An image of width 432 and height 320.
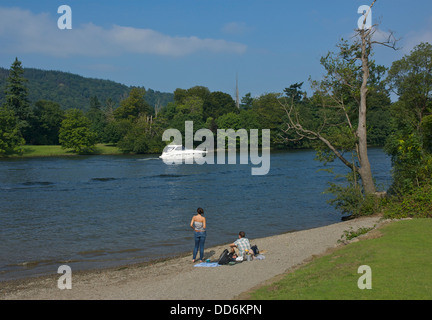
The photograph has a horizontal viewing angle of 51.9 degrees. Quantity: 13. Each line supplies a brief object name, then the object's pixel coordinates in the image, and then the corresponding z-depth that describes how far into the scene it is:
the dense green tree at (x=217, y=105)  138.25
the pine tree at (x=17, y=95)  104.75
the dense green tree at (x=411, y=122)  25.19
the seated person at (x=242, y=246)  16.91
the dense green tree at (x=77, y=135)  106.38
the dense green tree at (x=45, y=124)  114.31
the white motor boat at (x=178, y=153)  95.00
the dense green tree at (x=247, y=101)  160.38
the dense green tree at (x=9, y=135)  94.44
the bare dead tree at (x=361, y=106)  25.84
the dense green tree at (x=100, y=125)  121.99
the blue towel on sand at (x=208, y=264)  16.65
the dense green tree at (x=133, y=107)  133.00
